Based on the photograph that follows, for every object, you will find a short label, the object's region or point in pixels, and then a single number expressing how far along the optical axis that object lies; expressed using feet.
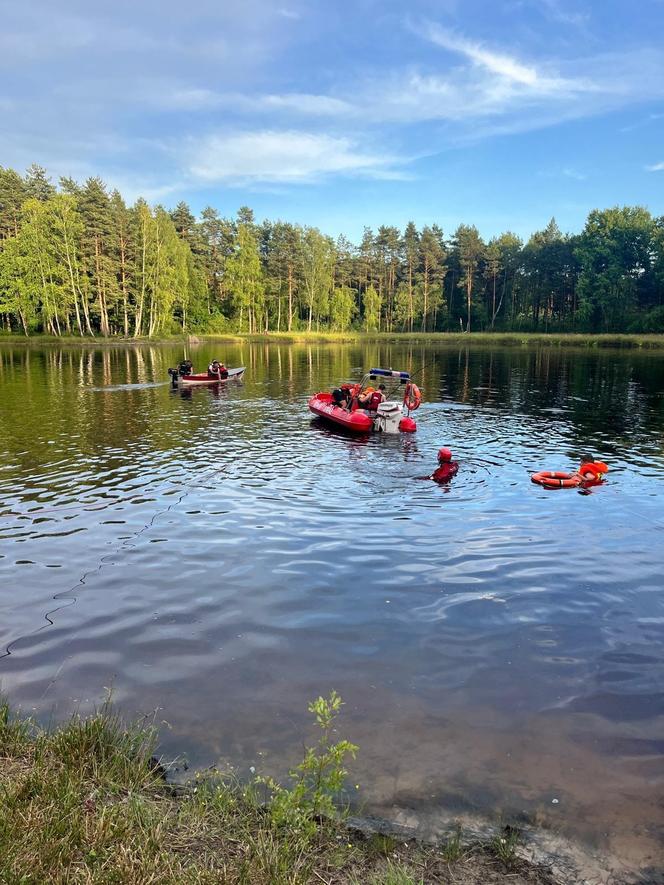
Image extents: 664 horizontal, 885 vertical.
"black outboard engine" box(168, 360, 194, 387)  115.03
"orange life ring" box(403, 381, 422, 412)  77.18
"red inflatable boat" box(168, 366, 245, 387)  115.24
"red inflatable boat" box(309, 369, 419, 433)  69.46
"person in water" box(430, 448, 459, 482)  49.59
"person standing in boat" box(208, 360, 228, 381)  118.32
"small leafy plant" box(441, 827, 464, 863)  12.48
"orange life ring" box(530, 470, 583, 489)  47.34
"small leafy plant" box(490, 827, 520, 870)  12.59
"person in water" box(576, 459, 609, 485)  48.14
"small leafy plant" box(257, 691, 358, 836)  12.41
